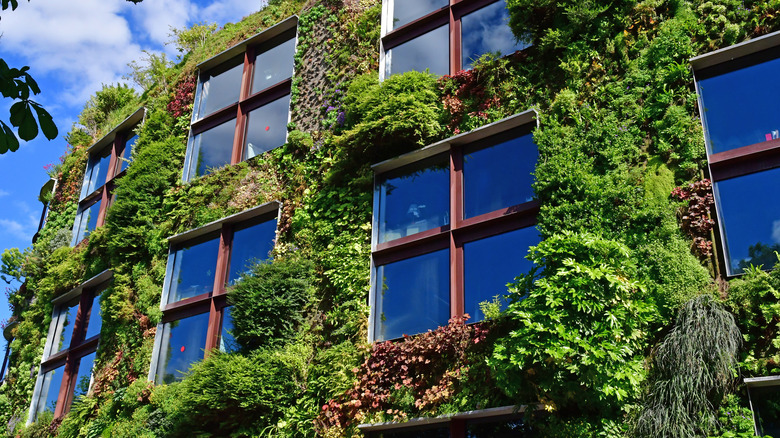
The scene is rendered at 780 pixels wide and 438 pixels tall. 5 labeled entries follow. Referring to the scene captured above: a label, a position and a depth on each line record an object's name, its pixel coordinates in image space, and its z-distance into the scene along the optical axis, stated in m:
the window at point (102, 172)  20.52
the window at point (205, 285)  14.62
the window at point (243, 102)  16.42
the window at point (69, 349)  17.69
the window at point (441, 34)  13.26
